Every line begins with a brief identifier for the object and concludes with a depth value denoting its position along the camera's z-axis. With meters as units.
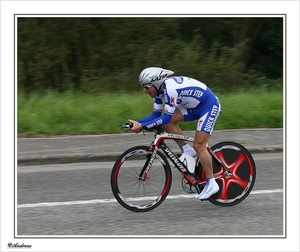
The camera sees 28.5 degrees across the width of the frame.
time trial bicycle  6.73
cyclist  6.52
